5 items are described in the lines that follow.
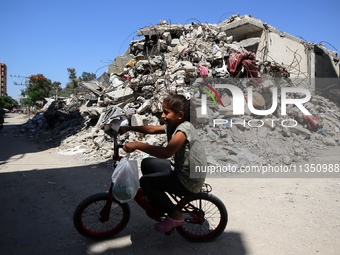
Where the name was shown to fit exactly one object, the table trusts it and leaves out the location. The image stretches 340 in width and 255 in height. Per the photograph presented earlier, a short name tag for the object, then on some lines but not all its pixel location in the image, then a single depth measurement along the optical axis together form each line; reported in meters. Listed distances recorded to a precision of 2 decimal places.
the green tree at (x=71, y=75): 40.86
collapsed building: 6.16
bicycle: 2.15
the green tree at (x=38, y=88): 27.36
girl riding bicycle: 1.97
